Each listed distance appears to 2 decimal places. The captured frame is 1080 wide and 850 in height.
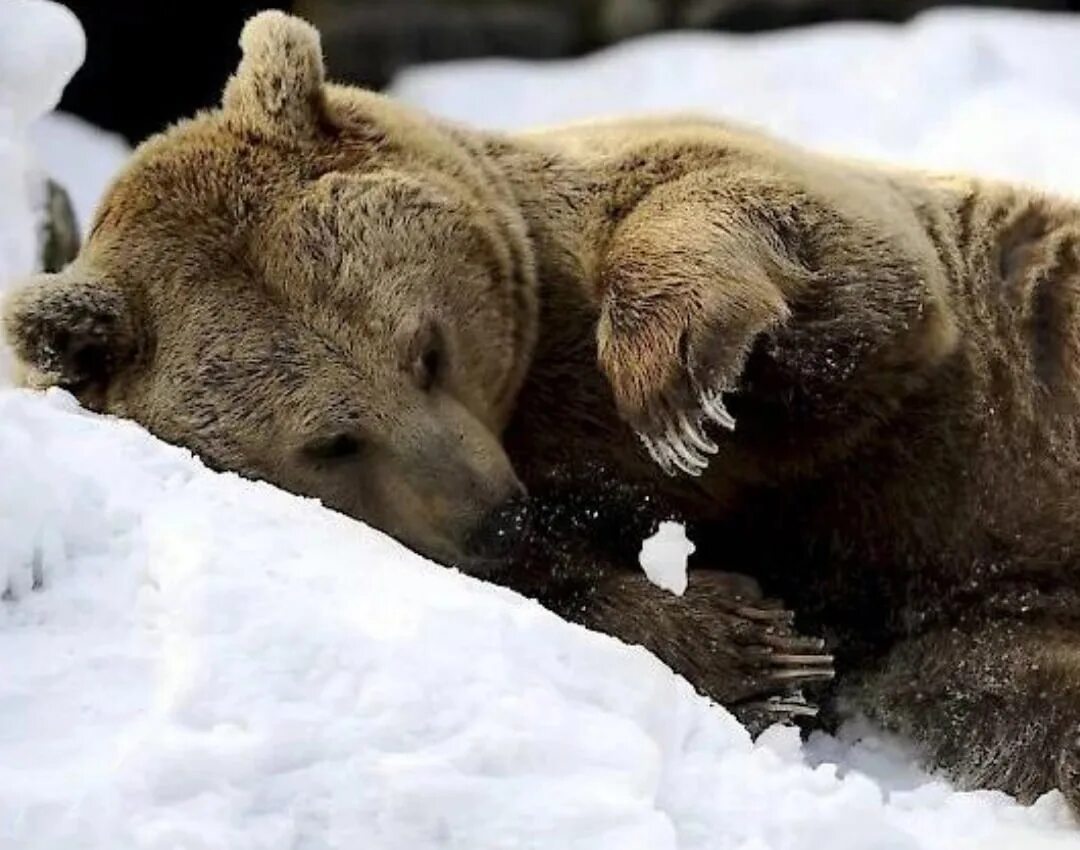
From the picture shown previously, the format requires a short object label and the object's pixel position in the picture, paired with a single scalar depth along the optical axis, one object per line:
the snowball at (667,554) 7.79
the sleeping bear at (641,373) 7.00
